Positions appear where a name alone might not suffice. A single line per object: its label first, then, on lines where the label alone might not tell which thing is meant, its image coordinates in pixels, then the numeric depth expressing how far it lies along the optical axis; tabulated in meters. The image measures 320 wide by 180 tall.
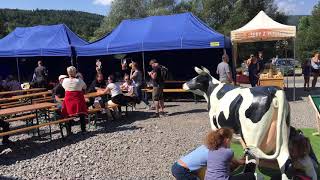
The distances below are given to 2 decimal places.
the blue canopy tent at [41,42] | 11.24
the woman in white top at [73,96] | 5.81
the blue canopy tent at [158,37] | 9.20
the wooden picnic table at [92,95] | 6.91
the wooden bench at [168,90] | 9.30
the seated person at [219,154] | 2.88
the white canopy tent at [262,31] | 9.46
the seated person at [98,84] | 8.03
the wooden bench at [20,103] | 7.24
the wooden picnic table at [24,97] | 7.13
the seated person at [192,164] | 3.03
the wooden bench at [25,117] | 6.29
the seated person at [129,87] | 8.76
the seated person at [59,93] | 6.56
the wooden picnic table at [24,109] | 5.37
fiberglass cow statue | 3.18
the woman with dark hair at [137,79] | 9.05
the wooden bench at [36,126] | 5.20
